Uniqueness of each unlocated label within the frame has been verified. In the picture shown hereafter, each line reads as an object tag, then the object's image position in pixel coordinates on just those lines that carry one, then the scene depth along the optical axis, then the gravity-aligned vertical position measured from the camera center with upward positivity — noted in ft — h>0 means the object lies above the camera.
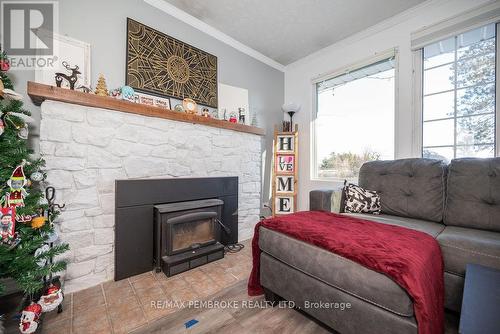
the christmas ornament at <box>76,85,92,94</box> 5.19 +1.98
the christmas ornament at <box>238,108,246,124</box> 8.95 +2.19
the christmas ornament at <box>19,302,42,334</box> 3.28 -2.55
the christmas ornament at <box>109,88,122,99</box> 5.68 +2.04
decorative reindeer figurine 4.92 +2.17
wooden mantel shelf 4.40 +1.59
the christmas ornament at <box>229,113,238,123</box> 8.32 +1.99
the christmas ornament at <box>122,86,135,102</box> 5.71 +2.05
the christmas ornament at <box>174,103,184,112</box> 6.87 +1.97
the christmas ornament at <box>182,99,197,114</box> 7.10 +2.14
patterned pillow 6.36 -1.08
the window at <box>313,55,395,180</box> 8.30 +2.18
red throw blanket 2.64 -1.32
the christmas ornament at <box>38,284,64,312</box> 3.66 -2.47
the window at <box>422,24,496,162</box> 6.15 +2.39
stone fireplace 4.74 -0.10
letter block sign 10.25 -0.31
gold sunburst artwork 6.34 +3.50
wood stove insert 5.63 -2.08
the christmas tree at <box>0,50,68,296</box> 3.47 -0.82
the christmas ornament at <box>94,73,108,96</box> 5.32 +2.04
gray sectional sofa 2.89 -1.48
